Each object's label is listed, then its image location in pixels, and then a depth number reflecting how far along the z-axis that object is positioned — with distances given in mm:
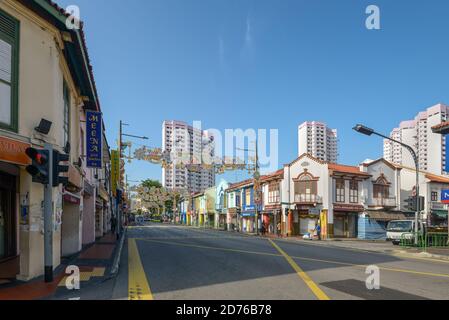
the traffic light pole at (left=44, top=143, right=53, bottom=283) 8336
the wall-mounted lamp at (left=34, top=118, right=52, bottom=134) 9227
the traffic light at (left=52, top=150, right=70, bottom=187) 8383
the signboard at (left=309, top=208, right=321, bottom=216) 35344
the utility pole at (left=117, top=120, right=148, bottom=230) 26438
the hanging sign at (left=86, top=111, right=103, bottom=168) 17578
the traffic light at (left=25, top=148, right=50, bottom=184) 7906
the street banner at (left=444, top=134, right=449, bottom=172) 21406
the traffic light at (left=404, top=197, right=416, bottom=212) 18859
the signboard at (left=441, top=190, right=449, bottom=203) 23109
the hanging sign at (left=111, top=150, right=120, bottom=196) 28811
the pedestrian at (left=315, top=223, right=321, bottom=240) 32422
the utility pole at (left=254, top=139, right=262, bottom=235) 39219
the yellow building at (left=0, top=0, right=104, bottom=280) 8688
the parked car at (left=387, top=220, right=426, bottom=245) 26084
